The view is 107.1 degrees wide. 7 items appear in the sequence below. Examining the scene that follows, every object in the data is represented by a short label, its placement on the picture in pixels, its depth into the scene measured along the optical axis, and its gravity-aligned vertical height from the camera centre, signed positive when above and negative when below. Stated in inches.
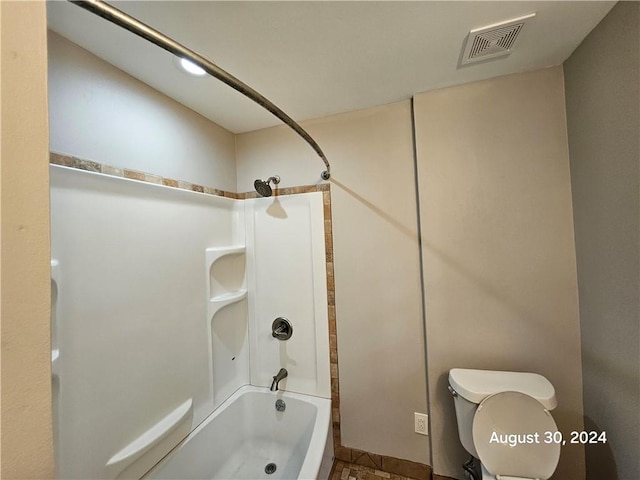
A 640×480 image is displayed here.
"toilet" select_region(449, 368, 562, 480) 39.3 -32.9
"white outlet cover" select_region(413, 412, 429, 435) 54.2 -42.0
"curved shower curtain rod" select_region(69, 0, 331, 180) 19.7 +20.3
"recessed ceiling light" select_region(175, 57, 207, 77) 42.0 +33.4
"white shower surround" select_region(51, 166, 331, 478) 34.7 -12.4
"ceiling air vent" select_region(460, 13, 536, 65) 36.6 +33.1
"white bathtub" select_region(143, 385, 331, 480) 50.4 -46.2
